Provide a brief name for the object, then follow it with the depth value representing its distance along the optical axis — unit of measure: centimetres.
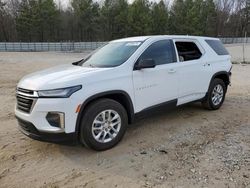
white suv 347
